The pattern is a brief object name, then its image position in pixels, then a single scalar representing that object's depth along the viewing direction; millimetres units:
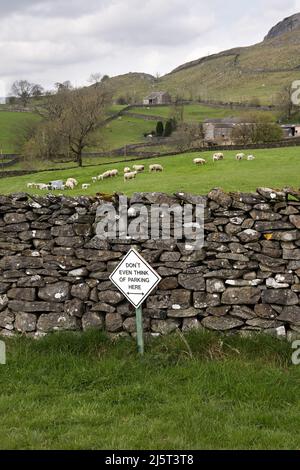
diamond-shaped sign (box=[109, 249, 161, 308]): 6914
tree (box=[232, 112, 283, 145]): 49344
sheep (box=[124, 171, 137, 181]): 31141
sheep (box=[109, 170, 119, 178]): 34906
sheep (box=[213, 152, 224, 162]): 33753
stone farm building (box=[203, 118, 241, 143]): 80019
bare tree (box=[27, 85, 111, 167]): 58147
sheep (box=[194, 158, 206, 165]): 32269
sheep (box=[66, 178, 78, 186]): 32544
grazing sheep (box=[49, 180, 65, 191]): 32031
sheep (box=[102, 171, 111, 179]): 34938
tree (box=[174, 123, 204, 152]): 66700
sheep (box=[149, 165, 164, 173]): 33344
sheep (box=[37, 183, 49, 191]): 32969
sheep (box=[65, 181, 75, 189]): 31667
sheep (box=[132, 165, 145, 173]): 34962
